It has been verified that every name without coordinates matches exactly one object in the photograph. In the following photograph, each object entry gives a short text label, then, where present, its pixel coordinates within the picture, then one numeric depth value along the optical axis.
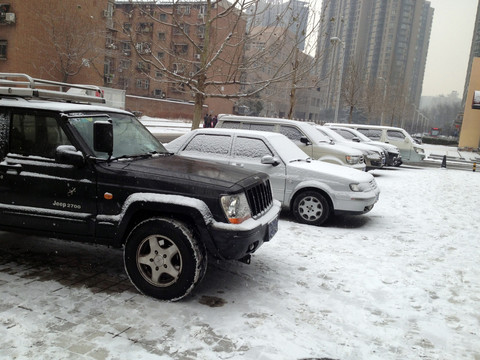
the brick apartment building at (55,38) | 31.20
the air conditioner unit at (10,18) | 32.34
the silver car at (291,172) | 7.23
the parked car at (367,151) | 13.58
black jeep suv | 3.86
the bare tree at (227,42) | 10.57
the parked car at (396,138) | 18.36
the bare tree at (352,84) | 31.71
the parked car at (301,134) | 9.50
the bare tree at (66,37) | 30.99
